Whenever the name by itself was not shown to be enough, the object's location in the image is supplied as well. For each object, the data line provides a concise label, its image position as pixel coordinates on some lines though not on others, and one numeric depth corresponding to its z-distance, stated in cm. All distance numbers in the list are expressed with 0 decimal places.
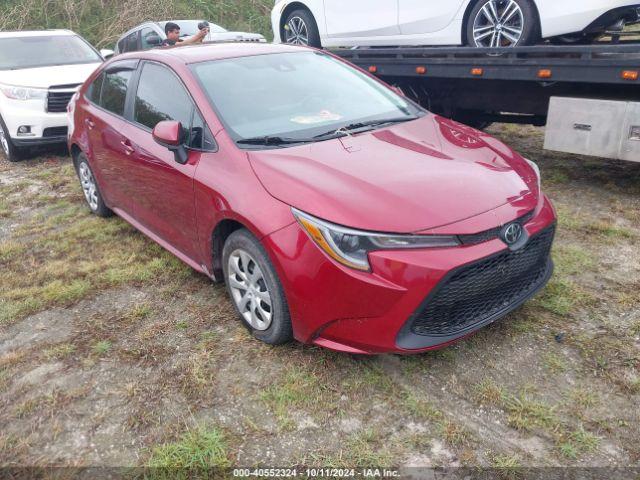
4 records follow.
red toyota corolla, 244
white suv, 702
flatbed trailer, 446
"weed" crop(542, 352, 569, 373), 275
